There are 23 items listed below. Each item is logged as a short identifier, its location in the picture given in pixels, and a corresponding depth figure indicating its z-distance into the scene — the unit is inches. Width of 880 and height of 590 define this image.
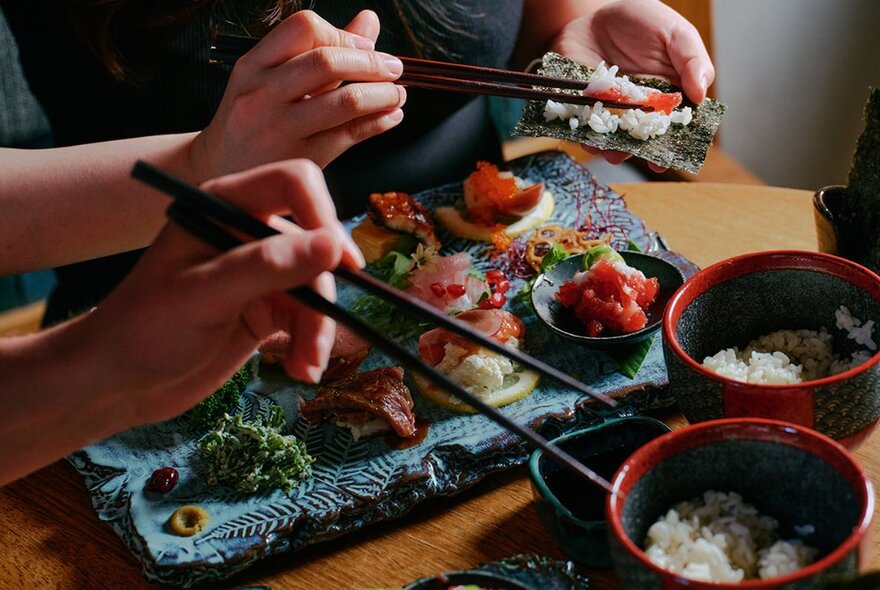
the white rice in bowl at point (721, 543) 23.5
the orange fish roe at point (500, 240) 41.0
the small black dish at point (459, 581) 25.4
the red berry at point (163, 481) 30.8
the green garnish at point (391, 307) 37.4
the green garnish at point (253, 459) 30.4
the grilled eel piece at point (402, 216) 41.3
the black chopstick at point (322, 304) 22.7
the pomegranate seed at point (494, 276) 38.8
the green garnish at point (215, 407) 32.6
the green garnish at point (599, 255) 36.6
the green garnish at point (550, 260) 38.1
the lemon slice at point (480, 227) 41.8
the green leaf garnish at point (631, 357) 33.5
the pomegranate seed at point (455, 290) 37.8
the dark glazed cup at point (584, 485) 27.1
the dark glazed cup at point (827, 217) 32.7
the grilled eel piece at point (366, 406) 31.9
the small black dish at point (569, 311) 33.9
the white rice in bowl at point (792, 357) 28.1
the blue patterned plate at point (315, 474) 29.1
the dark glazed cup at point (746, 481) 23.3
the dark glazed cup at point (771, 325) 26.1
